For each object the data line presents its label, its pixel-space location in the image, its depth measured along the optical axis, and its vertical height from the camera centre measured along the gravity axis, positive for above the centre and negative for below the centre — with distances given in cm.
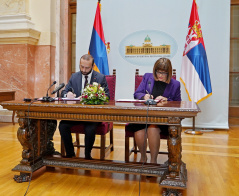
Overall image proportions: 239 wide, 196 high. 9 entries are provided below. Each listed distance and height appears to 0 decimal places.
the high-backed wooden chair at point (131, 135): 257 -40
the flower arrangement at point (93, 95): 227 -1
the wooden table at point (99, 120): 207 -29
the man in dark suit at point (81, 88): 273 +5
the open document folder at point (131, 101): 252 -6
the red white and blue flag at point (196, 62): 464 +58
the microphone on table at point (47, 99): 243 -5
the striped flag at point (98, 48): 500 +88
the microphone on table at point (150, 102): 220 -6
